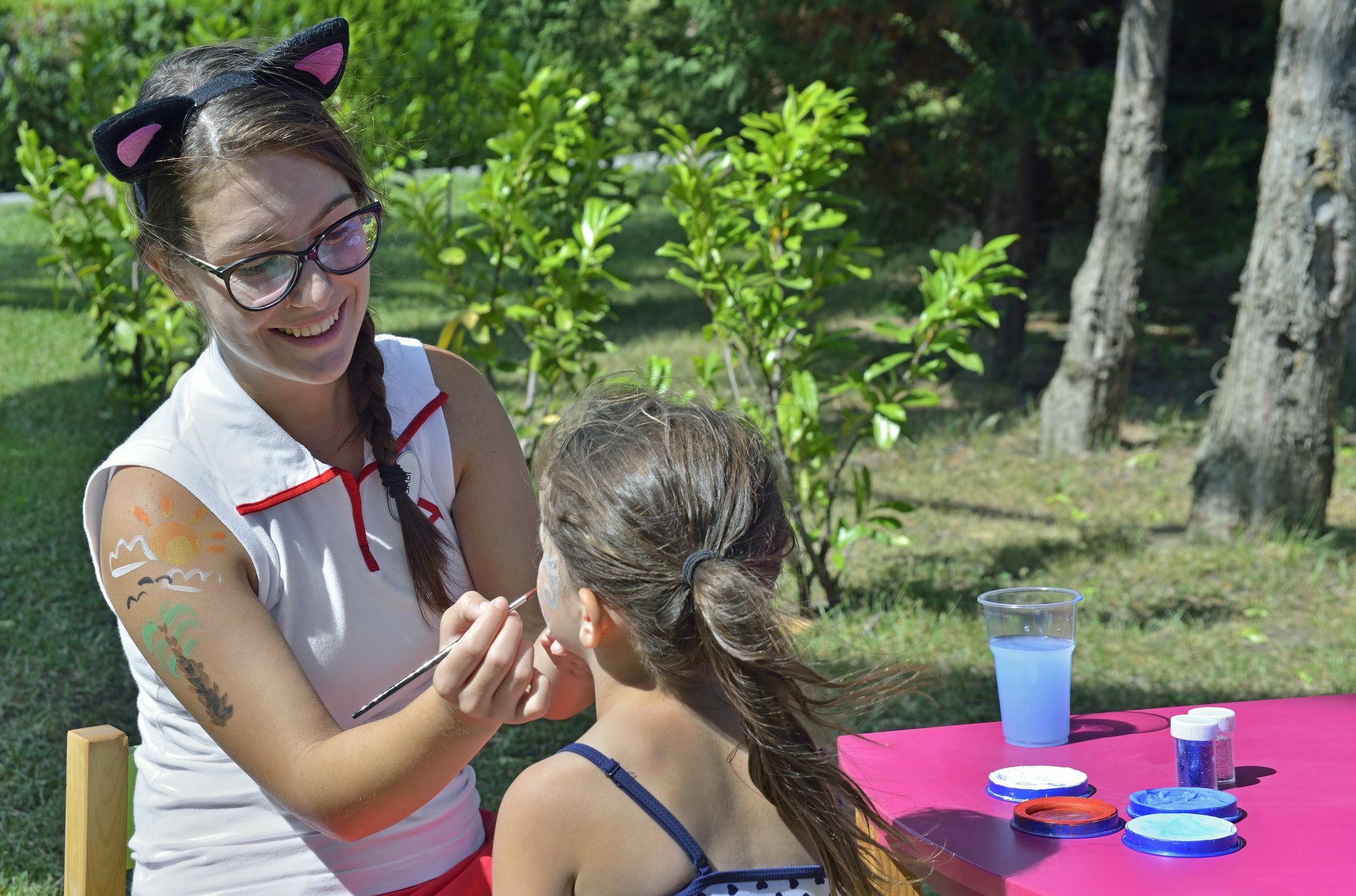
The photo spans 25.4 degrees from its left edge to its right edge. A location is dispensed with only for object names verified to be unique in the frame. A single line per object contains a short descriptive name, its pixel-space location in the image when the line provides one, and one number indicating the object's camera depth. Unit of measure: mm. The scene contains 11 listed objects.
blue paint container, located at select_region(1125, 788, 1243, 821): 1876
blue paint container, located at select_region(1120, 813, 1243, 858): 1825
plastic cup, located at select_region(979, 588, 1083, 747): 2020
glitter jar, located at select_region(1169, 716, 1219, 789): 1913
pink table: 1806
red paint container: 1863
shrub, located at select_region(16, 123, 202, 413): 6211
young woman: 1859
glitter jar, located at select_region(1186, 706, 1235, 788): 1920
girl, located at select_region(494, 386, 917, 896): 1767
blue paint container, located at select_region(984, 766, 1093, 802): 1929
